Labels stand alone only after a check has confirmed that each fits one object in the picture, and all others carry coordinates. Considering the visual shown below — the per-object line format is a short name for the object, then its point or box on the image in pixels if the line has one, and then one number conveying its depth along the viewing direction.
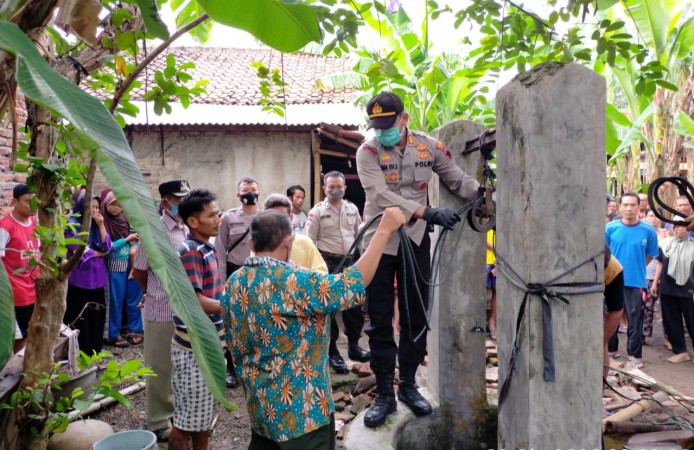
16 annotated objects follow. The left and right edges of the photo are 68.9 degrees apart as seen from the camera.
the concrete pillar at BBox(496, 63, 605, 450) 2.04
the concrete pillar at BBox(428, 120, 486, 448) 3.27
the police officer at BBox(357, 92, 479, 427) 2.96
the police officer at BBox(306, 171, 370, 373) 5.42
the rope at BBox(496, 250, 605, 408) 2.06
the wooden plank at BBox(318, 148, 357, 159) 8.91
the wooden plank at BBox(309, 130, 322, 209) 8.65
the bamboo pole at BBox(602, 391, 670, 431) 3.91
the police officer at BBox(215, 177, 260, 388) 4.99
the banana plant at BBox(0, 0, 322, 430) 0.81
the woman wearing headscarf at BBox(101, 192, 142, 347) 5.99
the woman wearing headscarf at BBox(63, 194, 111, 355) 5.34
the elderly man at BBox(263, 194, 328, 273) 4.04
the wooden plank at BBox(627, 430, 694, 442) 3.62
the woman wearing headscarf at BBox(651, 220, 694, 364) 5.91
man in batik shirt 2.03
